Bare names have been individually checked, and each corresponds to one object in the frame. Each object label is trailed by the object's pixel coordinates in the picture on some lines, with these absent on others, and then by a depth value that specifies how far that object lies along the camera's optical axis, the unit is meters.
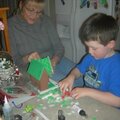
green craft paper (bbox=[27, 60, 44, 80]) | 1.25
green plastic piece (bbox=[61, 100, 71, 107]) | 1.14
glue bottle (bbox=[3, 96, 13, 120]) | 0.98
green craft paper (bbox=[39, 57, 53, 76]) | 1.29
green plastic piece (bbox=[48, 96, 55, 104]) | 1.17
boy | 1.22
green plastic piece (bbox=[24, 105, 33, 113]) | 1.10
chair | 1.61
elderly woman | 1.80
